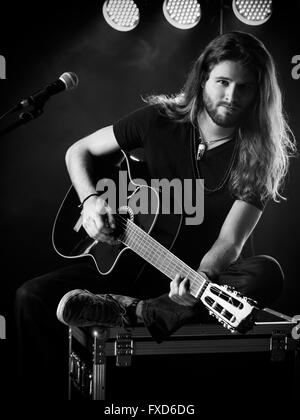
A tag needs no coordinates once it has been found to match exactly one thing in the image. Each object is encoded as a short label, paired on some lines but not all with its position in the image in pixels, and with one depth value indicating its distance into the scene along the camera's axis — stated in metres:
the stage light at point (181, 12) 3.47
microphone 2.69
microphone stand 2.66
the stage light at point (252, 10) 3.48
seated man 3.29
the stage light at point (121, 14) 3.42
